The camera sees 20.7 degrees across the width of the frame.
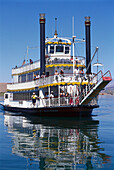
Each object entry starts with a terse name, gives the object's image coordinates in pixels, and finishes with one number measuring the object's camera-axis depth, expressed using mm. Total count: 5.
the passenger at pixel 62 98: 30188
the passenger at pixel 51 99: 30991
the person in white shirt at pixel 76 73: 30319
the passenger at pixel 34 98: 33594
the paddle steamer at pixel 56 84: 29641
